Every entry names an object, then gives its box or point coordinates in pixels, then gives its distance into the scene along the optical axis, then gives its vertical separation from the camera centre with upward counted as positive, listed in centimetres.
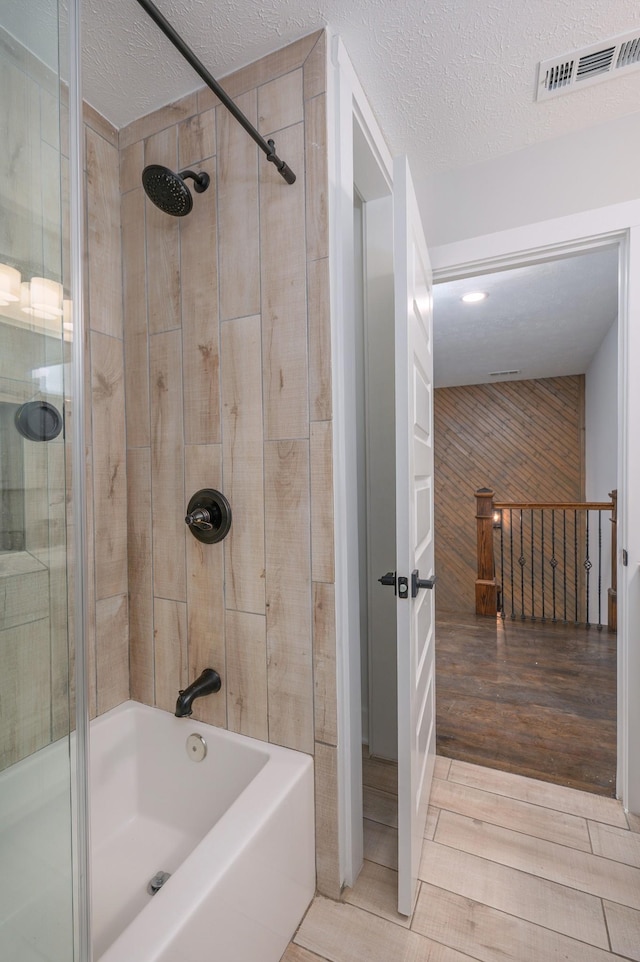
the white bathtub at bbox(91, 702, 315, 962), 90 -95
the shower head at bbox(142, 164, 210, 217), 129 +81
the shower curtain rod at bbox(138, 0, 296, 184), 86 +84
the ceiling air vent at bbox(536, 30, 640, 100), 136 +123
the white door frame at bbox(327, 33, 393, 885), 131 +7
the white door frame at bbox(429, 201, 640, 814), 164 +28
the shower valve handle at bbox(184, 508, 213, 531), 141 -15
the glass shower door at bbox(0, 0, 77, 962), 69 -4
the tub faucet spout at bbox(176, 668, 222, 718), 136 -67
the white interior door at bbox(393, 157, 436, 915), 126 -18
